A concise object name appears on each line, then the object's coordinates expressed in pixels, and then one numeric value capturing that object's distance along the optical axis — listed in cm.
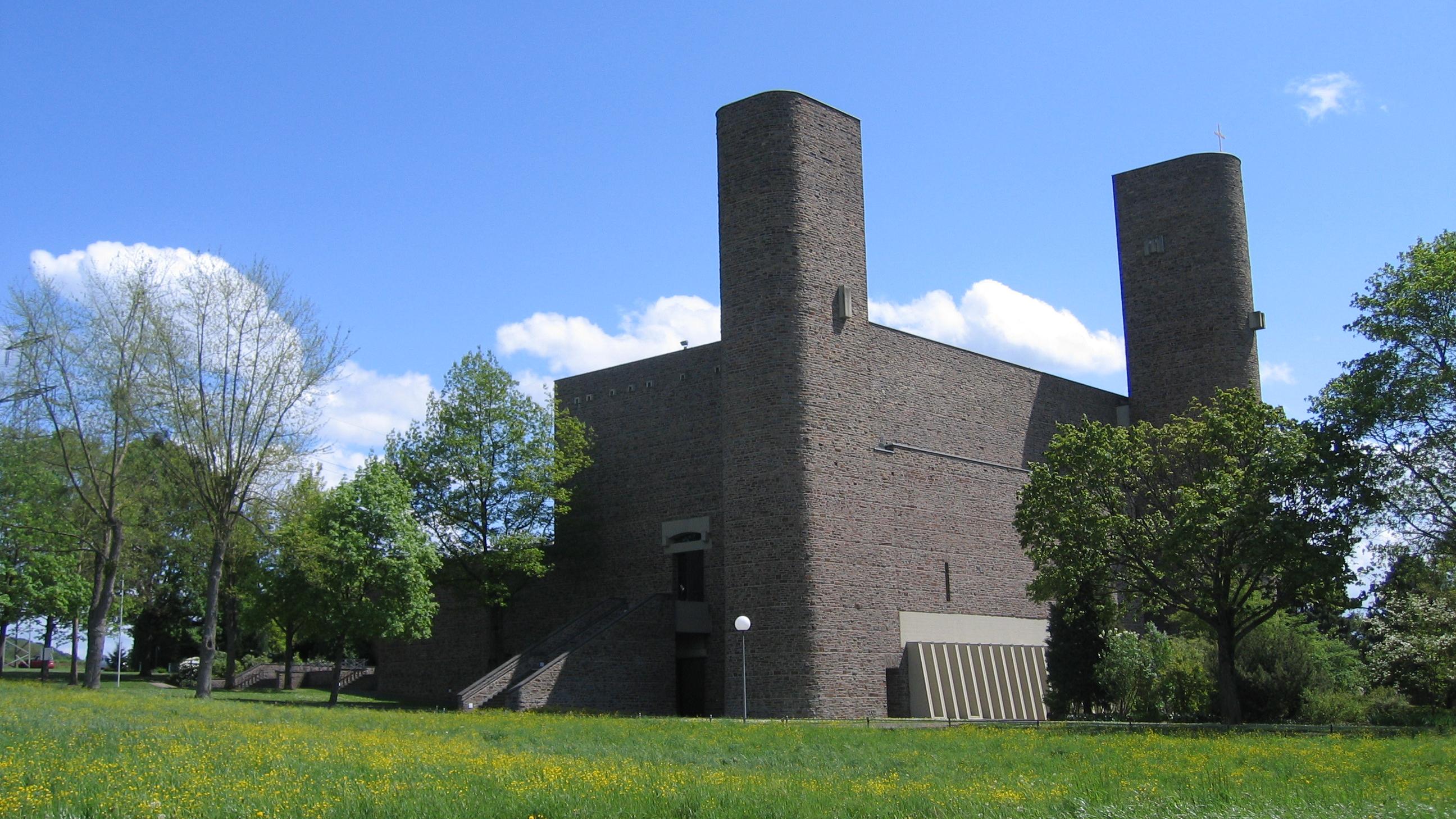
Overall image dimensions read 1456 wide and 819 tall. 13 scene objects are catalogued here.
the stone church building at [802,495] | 3334
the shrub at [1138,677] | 3250
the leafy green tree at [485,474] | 3928
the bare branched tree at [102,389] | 3575
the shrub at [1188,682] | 3247
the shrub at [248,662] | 5853
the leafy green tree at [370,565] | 3481
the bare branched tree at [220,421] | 3431
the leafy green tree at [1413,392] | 2620
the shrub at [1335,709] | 2839
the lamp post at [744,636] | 3041
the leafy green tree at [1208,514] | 2645
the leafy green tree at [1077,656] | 3319
